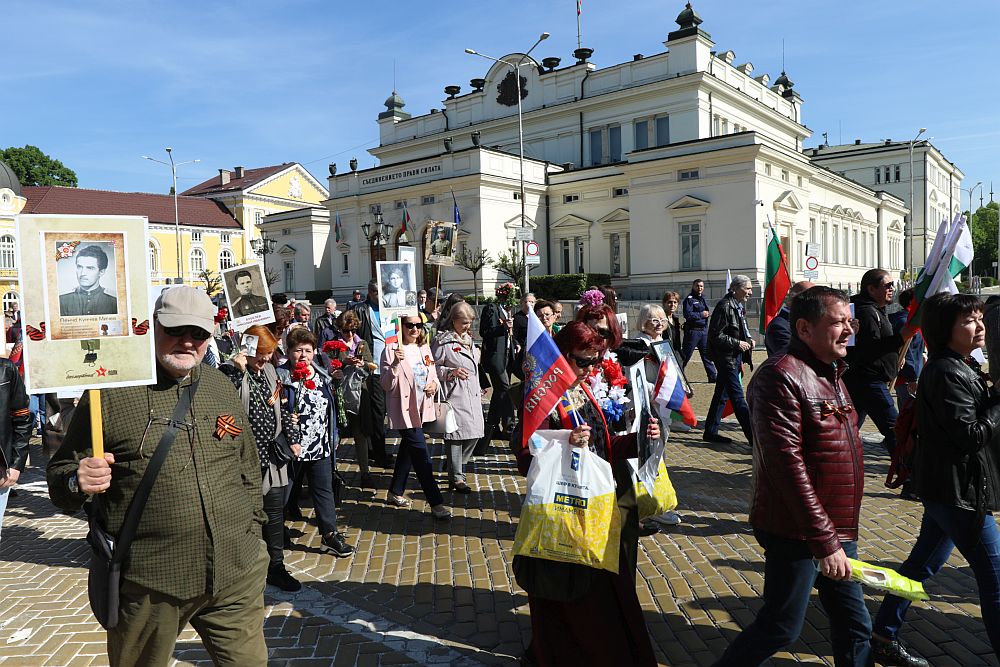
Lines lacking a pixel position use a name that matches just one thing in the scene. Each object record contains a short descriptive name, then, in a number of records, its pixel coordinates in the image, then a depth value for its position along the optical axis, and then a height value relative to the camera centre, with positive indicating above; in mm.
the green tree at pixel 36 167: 64938 +13905
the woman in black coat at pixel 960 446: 3260 -758
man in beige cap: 2598 -733
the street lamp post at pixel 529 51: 23209 +9046
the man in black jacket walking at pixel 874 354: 6270 -562
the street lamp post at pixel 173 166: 44494 +9205
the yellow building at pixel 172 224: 58562 +7662
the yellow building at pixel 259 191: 67125 +11965
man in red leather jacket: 2883 -819
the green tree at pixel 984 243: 90750 +6407
